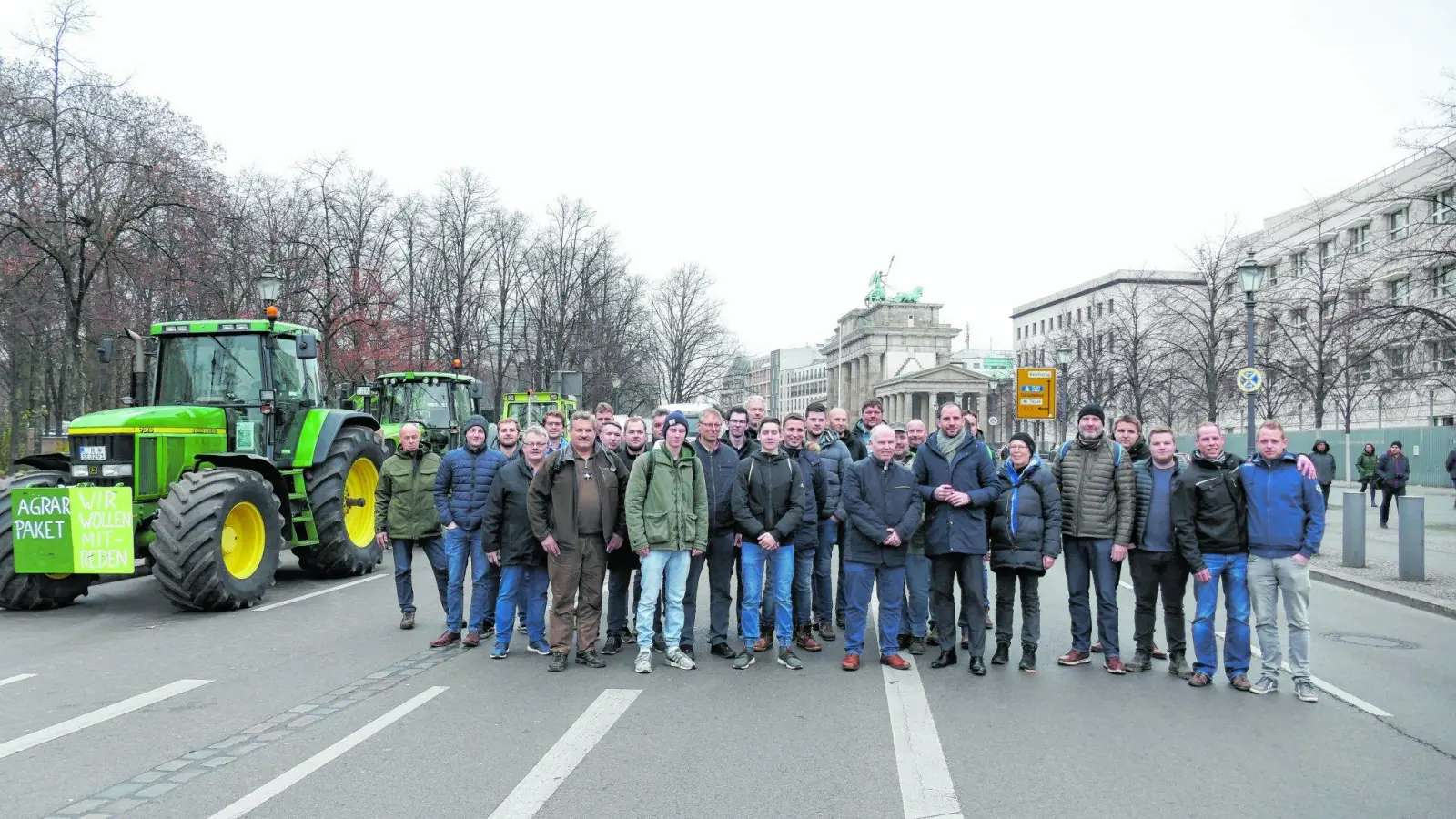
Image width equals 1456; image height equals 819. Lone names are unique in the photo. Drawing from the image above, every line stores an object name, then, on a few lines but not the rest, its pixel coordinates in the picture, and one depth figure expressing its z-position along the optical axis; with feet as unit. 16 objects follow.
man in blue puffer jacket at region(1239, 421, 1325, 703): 23.91
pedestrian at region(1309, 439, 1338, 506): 68.49
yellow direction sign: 78.02
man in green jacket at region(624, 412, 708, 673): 26.35
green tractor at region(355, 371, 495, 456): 66.69
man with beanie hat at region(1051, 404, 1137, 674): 26.09
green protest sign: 32.40
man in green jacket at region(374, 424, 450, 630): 31.14
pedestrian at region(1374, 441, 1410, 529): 69.82
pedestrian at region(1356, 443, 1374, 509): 84.28
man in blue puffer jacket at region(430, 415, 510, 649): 29.73
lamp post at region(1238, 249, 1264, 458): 61.46
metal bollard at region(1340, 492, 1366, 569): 48.19
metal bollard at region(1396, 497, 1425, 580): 43.27
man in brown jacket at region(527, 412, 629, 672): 26.63
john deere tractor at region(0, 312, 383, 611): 32.96
